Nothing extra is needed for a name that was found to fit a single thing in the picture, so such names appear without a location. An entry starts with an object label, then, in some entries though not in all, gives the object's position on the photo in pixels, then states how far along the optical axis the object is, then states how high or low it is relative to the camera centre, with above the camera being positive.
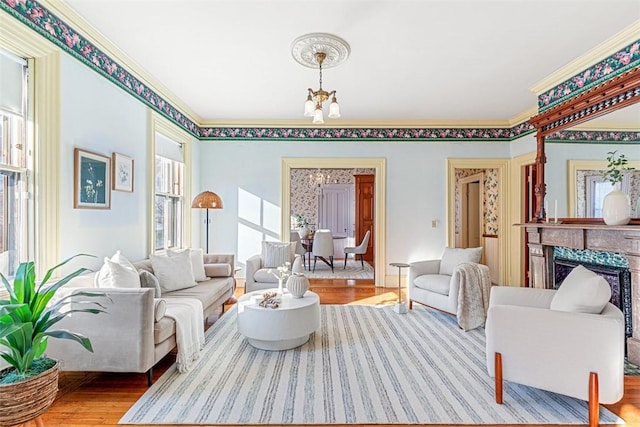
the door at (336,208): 9.47 +0.22
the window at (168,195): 4.28 +0.30
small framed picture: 3.18 +0.44
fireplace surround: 2.51 -0.26
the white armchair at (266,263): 4.25 -0.67
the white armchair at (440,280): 3.57 -0.76
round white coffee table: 2.74 -0.92
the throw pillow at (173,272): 3.33 -0.58
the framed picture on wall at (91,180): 2.65 +0.31
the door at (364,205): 8.55 +0.28
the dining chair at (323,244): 7.06 -0.62
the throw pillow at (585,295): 1.92 -0.48
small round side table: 3.97 -1.13
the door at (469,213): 6.73 +0.04
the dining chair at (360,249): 7.12 -0.73
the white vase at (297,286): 3.11 -0.67
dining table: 7.59 -0.64
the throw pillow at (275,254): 4.75 -0.56
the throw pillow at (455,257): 3.95 -0.52
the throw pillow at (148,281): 2.72 -0.54
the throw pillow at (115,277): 2.41 -0.45
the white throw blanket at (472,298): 3.44 -0.88
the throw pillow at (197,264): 3.76 -0.56
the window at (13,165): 2.17 +0.36
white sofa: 2.16 -0.79
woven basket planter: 1.41 -0.81
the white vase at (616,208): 2.66 +0.06
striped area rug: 1.95 -1.19
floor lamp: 4.41 +0.19
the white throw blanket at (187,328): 2.54 -0.93
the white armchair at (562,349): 1.80 -0.79
